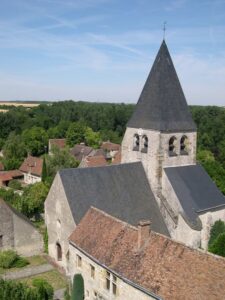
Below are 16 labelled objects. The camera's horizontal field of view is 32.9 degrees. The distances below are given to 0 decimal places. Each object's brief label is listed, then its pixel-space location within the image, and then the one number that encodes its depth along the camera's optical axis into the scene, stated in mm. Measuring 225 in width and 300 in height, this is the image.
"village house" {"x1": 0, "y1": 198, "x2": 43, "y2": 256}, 27016
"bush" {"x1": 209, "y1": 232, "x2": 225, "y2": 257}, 22430
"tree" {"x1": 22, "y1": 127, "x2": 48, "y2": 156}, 77750
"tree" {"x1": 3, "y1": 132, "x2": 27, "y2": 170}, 66250
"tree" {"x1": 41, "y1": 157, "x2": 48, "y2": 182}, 48172
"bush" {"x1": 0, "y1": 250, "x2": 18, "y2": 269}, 25406
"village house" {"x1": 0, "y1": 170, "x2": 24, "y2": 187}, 56281
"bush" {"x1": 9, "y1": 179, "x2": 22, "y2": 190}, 52634
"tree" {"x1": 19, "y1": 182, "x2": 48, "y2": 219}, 36406
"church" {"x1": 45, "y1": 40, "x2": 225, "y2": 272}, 24328
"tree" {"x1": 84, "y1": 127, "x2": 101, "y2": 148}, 83688
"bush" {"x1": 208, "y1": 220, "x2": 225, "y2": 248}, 26156
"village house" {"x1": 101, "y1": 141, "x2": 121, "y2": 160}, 76625
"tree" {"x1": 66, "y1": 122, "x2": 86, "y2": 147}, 82956
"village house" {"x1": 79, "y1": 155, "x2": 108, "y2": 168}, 53944
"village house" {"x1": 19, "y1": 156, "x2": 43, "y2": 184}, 57938
